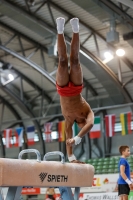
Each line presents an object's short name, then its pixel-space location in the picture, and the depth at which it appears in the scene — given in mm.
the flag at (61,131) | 20844
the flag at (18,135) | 21997
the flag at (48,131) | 21141
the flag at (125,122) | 18781
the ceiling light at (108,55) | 17019
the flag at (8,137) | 22422
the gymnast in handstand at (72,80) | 6172
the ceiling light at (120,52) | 16891
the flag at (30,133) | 21984
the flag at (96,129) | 19297
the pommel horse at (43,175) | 5113
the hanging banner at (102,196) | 14344
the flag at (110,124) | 19062
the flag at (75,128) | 19453
